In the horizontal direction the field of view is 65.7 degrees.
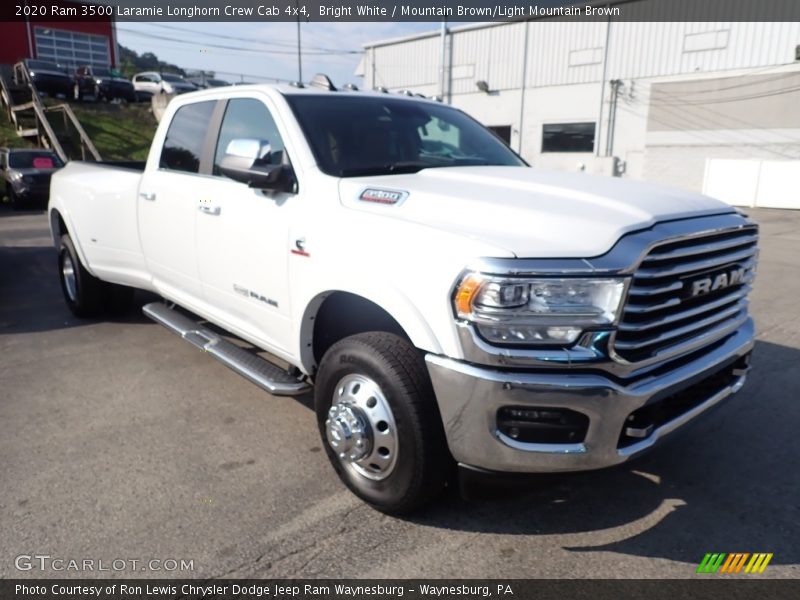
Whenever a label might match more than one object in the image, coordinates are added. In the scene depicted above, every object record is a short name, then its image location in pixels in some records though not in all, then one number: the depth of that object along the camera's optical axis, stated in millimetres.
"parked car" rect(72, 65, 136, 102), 28422
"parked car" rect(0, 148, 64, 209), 15477
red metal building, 37344
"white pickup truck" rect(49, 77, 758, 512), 2285
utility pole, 34959
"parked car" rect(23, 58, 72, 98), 27062
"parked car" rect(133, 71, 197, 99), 30047
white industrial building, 22250
